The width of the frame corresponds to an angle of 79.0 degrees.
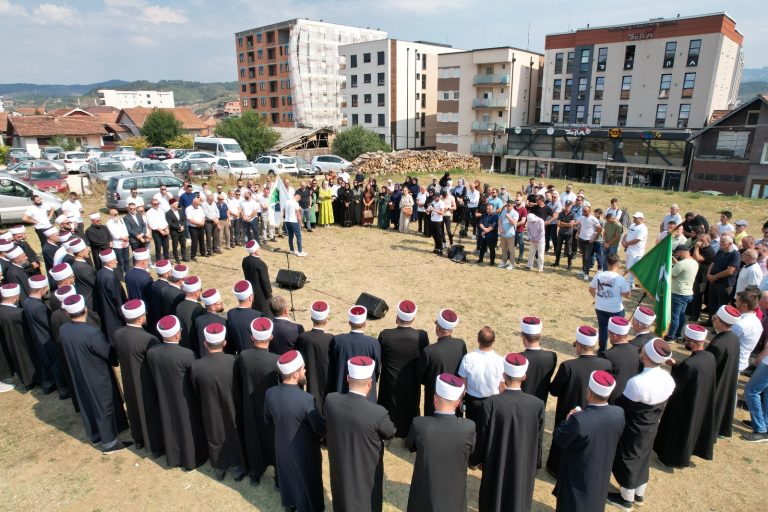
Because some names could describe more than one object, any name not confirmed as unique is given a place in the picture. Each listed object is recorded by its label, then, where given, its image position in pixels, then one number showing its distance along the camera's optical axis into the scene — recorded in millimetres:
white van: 32594
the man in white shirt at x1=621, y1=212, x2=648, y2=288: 10133
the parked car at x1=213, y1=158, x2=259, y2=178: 26500
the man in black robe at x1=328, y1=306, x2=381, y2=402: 5219
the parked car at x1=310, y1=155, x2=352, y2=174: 31875
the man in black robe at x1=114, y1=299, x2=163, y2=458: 5098
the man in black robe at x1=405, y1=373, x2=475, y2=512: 3703
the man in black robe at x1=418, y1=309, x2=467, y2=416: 5148
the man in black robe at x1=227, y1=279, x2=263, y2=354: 5812
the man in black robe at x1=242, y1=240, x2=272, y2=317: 8172
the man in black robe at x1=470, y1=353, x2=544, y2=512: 4062
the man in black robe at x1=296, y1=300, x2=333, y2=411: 5402
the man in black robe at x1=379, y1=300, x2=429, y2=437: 5453
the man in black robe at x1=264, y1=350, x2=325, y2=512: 4152
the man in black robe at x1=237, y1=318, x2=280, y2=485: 4703
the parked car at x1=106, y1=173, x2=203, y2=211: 16938
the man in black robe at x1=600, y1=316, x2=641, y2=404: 5133
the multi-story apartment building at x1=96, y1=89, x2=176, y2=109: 144125
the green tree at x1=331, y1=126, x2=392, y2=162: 46438
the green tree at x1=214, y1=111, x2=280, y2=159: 47781
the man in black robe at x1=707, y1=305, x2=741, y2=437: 5234
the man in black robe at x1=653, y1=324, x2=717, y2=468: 5016
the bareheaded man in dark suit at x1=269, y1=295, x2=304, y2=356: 5574
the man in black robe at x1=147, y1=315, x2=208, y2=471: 4883
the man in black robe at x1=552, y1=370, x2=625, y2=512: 3982
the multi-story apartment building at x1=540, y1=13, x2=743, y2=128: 43406
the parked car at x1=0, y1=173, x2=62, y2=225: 16141
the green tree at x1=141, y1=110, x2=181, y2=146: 51000
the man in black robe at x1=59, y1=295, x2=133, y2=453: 5234
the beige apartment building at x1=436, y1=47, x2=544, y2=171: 51125
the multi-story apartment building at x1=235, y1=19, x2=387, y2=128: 64688
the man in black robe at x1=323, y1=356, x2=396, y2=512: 3879
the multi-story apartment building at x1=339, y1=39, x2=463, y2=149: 55812
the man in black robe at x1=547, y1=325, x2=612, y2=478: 4844
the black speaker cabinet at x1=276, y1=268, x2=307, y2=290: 10773
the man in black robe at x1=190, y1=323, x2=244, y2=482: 4770
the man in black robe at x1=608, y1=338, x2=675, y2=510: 4473
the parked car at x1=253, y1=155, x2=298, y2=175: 29767
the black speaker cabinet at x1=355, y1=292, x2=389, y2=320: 9094
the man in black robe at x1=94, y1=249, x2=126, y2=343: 7234
